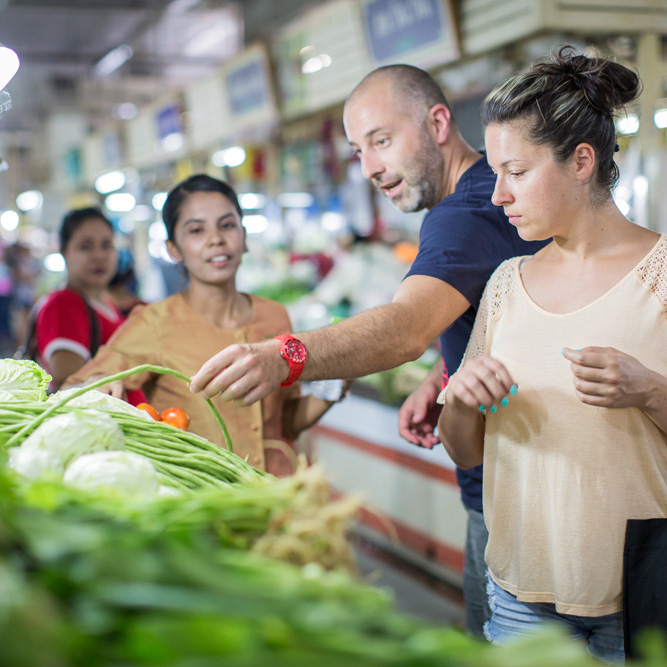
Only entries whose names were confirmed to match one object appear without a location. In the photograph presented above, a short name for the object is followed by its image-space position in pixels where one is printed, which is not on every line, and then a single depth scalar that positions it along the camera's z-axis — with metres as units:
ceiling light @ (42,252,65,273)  14.52
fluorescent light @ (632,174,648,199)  4.46
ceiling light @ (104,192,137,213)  13.65
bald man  1.64
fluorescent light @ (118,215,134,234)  17.93
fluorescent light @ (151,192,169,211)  12.15
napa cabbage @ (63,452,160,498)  1.08
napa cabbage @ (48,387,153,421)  1.53
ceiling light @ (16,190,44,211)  17.72
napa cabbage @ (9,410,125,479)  1.15
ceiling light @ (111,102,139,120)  17.45
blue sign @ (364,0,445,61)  4.83
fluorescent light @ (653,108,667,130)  4.46
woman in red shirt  3.31
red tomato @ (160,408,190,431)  1.88
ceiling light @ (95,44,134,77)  12.88
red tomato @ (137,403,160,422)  1.83
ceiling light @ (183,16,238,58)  12.38
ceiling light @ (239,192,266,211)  14.10
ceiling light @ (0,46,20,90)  2.17
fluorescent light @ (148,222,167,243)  13.98
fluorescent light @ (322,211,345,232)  11.03
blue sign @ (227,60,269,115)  7.24
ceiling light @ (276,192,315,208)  13.32
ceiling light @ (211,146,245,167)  9.41
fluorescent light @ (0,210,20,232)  16.67
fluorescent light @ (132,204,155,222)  13.85
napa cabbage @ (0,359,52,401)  1.68
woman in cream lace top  1.61
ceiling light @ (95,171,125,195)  12.62
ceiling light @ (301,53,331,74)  6.11
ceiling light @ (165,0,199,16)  9.44
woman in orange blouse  2.37
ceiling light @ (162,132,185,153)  9.60
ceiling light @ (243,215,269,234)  16.27
